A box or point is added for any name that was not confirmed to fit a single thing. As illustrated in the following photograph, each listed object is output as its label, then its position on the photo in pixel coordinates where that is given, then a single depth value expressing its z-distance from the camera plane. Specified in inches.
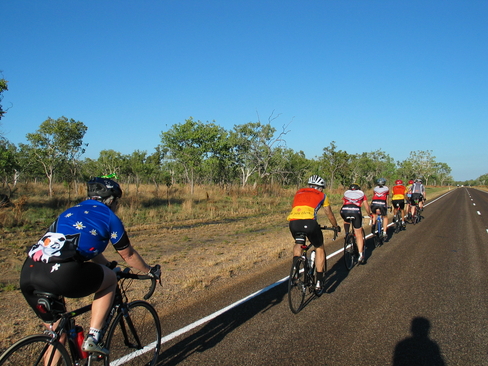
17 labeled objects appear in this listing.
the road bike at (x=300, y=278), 213.2
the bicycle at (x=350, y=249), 318.3
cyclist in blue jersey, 103.9
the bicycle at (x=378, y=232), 449.7
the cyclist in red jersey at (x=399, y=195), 556.1
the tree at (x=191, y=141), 1288.1
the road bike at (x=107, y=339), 105.2
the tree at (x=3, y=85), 566.6
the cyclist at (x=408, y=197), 673.2
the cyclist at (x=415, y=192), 674.3
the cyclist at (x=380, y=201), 450.3
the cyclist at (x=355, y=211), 328.8
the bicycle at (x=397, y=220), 566.3
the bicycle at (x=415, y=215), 681.0
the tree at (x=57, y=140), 1016.2
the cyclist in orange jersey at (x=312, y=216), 222.5
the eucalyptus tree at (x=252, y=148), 1422.2
